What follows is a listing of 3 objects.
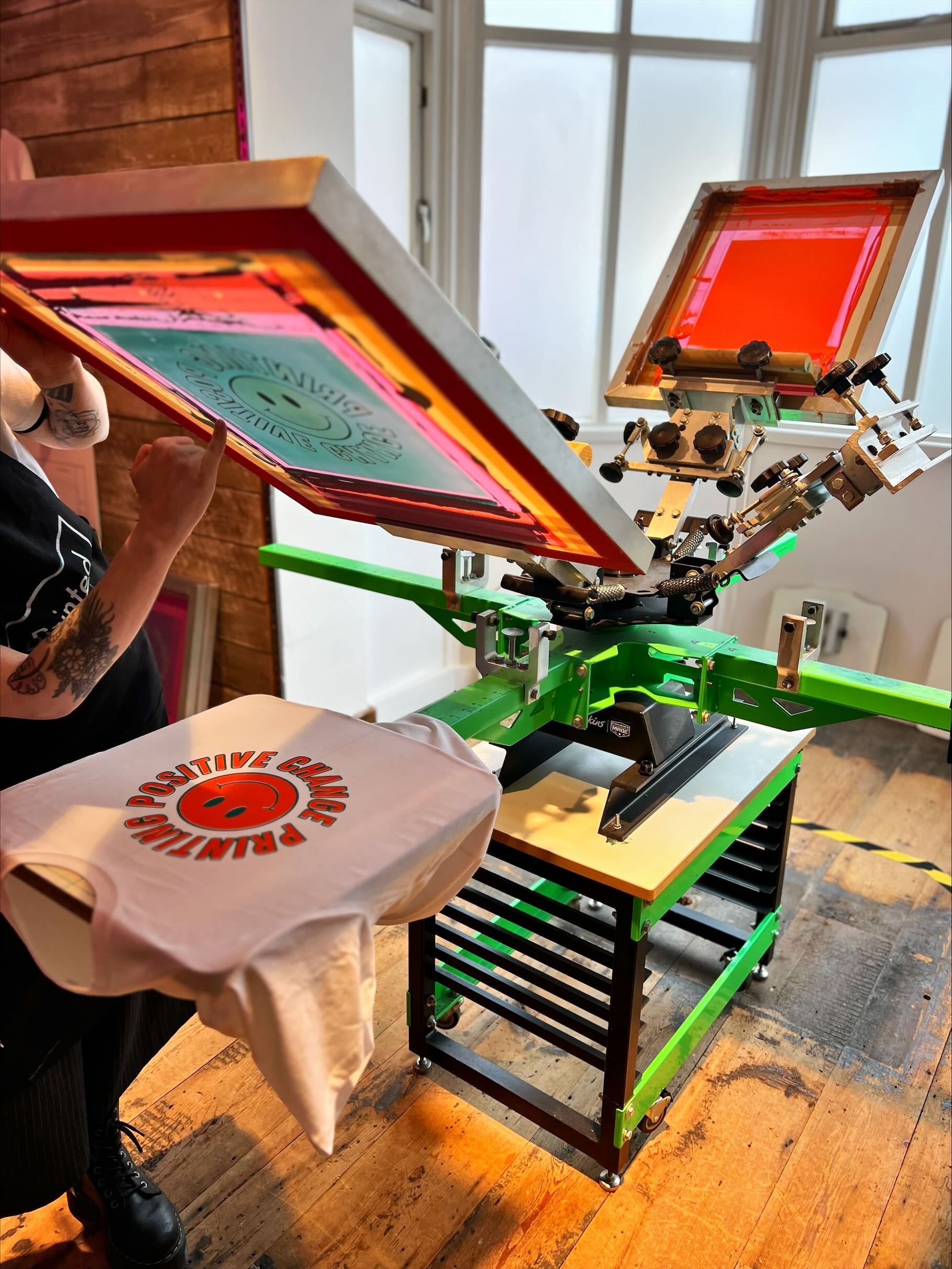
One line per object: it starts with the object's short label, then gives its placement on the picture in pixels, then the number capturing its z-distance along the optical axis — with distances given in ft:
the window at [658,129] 10.56
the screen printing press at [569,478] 2.61
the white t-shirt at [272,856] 2.65
